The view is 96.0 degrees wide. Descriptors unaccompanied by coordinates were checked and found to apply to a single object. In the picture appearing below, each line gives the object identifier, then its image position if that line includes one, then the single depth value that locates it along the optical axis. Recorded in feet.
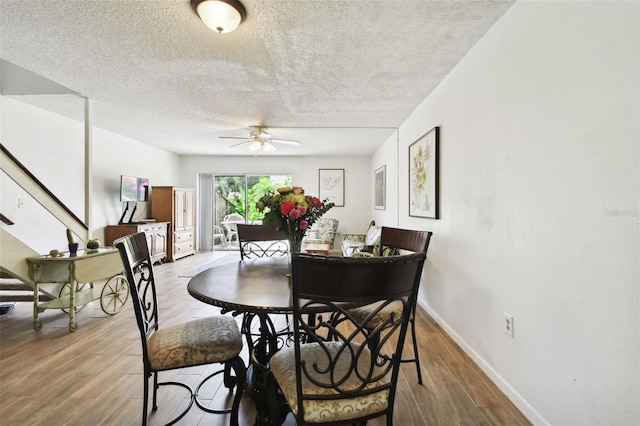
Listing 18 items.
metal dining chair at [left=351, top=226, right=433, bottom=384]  5.56
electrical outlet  5.56
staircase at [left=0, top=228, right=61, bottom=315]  8.30
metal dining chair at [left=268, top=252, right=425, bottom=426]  2.95
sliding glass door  22.95
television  16.01
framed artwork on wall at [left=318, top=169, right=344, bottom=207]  22.95
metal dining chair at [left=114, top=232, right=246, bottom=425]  4.37
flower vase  5.52
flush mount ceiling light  5.46
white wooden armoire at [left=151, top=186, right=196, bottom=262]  18.58
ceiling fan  14.58
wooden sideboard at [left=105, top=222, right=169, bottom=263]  15.46
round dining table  3.95
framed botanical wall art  9.19
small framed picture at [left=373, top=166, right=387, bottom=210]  17.66
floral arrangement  5.32
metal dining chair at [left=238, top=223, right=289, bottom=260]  8.58
